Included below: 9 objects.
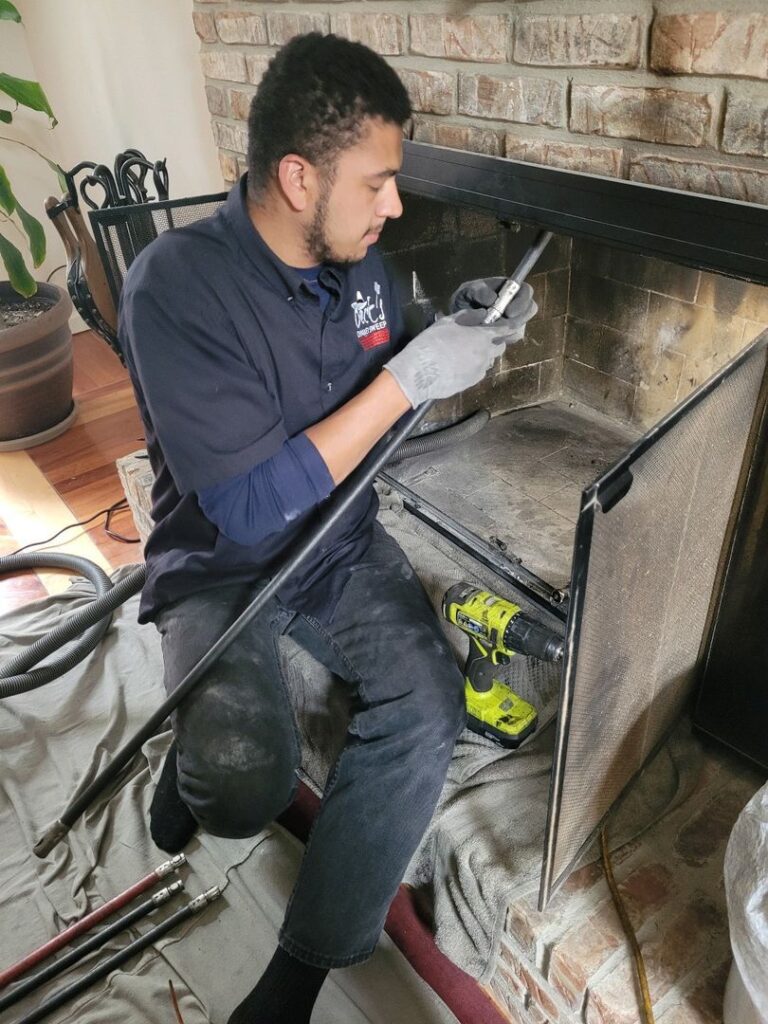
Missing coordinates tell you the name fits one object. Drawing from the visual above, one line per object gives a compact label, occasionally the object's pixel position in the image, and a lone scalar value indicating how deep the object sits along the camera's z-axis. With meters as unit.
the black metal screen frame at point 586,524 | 0.63
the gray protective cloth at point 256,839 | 1.10
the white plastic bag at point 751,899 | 0.75
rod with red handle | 1.19
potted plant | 2.31
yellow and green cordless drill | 1.13
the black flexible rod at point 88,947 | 1.17
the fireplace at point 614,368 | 0.75
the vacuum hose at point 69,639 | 1.65
